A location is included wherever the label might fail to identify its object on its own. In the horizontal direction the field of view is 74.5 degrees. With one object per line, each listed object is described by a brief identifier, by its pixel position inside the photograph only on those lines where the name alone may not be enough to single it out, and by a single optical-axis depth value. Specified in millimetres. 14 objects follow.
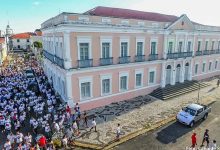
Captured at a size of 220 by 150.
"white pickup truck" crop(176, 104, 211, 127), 12626
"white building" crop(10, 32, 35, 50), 64400
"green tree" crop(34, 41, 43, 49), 48733
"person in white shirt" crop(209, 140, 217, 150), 9921
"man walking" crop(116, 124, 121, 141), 10933
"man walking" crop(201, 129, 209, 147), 10556
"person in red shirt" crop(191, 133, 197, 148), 10143
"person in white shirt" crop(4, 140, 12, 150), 9389
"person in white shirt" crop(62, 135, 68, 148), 9975
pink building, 13377
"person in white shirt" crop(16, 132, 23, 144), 10000
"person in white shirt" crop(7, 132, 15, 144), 10114
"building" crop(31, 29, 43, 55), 56356
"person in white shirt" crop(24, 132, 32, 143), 9873
